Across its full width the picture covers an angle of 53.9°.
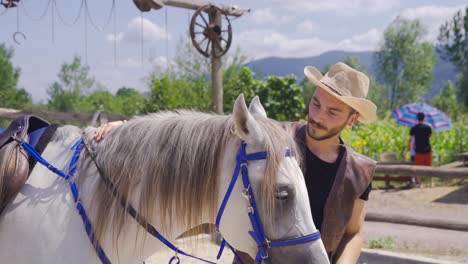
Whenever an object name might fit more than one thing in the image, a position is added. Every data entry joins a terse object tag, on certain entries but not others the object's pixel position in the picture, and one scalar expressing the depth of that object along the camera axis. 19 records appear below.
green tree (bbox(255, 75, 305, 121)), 17.48
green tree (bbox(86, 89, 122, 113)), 35.81
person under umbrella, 10.16
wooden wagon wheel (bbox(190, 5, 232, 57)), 5.93
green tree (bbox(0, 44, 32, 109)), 27.35
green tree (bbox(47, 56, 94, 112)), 33.44
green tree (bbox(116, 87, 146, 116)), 17.77
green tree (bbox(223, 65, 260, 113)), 13.89
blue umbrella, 12.43
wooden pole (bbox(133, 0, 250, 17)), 5.33
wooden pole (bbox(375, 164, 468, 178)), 5.17
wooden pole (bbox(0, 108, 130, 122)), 5.53
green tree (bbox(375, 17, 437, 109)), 47.78
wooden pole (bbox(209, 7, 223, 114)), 6.10
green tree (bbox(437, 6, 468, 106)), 35.94
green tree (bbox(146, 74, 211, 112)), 11.80
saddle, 1.67
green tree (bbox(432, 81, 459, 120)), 30.04
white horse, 1.55
